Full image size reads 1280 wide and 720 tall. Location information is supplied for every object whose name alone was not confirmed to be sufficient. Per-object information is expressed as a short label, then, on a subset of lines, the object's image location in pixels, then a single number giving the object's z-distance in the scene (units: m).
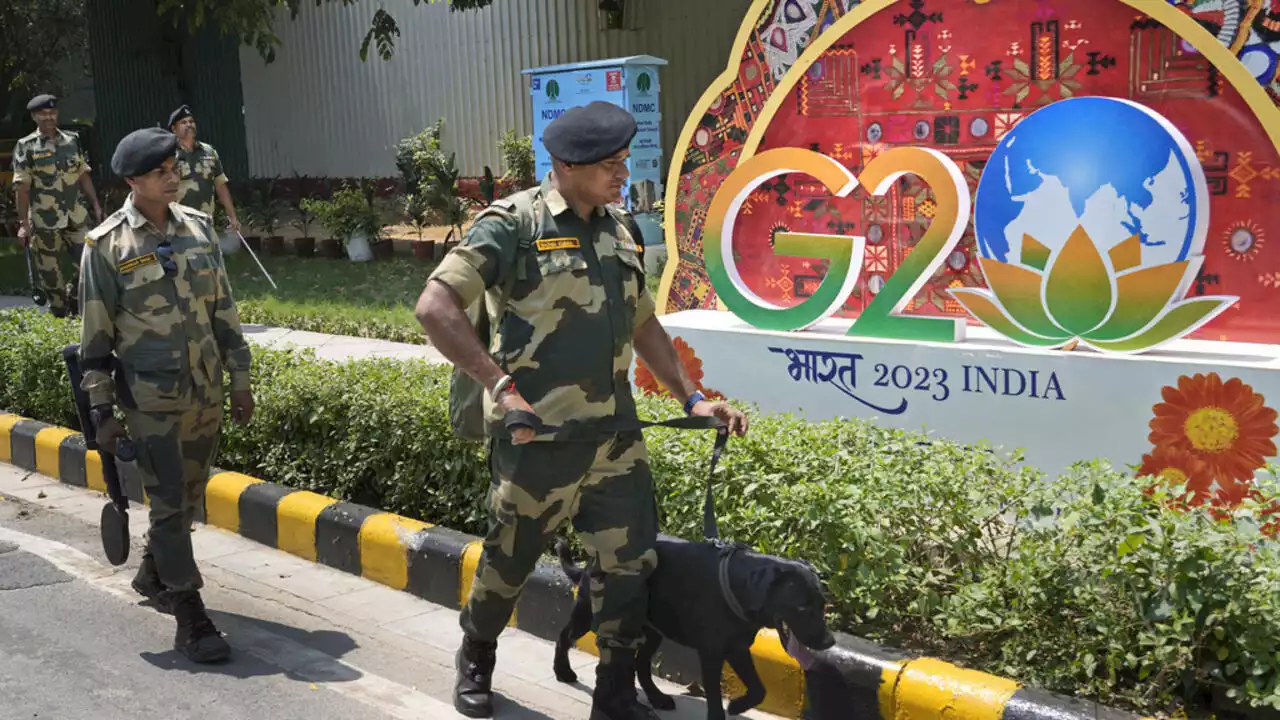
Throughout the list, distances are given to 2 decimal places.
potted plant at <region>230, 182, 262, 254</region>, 17.19
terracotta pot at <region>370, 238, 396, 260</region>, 15.13
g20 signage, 5.20
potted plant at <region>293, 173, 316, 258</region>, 16.03
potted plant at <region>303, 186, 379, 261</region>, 14.80
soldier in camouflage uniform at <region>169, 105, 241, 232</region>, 10.27
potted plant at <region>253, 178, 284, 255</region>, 16.58
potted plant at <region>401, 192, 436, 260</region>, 14.74
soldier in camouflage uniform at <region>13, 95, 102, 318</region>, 10.95
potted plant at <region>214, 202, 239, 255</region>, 16.25
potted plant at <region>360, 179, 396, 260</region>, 14.94
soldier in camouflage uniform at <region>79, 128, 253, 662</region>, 4.46
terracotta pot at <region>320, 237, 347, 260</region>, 15.62
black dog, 3.40
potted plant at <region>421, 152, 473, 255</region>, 14.41
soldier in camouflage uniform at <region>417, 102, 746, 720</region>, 3.48
